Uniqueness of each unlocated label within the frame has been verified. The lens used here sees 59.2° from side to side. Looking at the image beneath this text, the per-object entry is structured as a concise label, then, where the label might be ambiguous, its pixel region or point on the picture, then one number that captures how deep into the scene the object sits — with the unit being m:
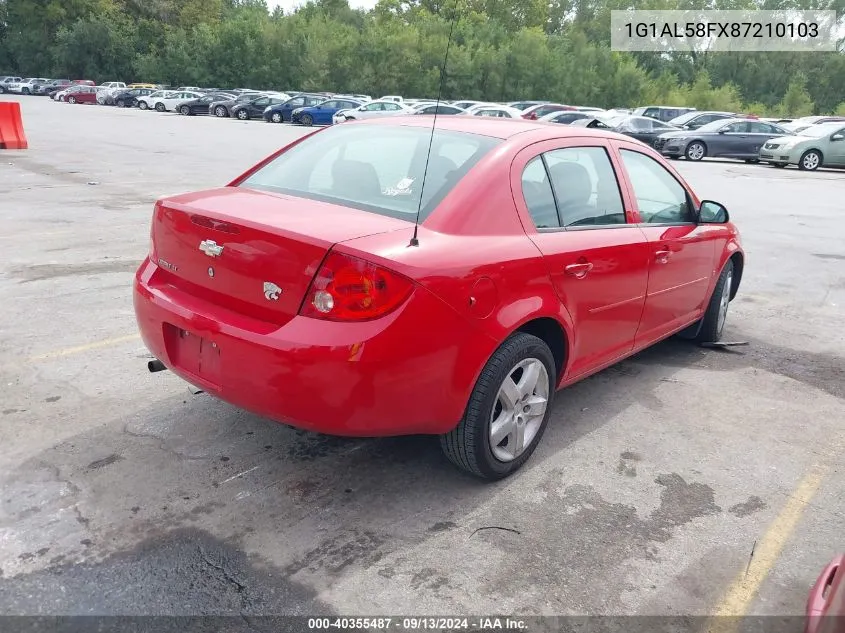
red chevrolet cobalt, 2.86
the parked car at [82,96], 51.28
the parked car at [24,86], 63.06
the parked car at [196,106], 42.91
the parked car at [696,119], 28.44
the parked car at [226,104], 41.66
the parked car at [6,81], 64.04
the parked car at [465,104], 34.58
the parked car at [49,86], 61.47
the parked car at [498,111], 29.25
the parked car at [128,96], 48.03
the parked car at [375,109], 33.72
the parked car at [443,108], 25.36
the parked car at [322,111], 35.94
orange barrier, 17.58
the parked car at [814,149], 22.75
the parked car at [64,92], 51.66
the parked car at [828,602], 1.73
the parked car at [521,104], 37.36
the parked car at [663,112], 32.22
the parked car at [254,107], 40.16
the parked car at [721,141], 24.70
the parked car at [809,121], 30.10
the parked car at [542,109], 31.41
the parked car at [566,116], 27.81
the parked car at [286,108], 37.97
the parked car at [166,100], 44.36
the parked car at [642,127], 26.73
